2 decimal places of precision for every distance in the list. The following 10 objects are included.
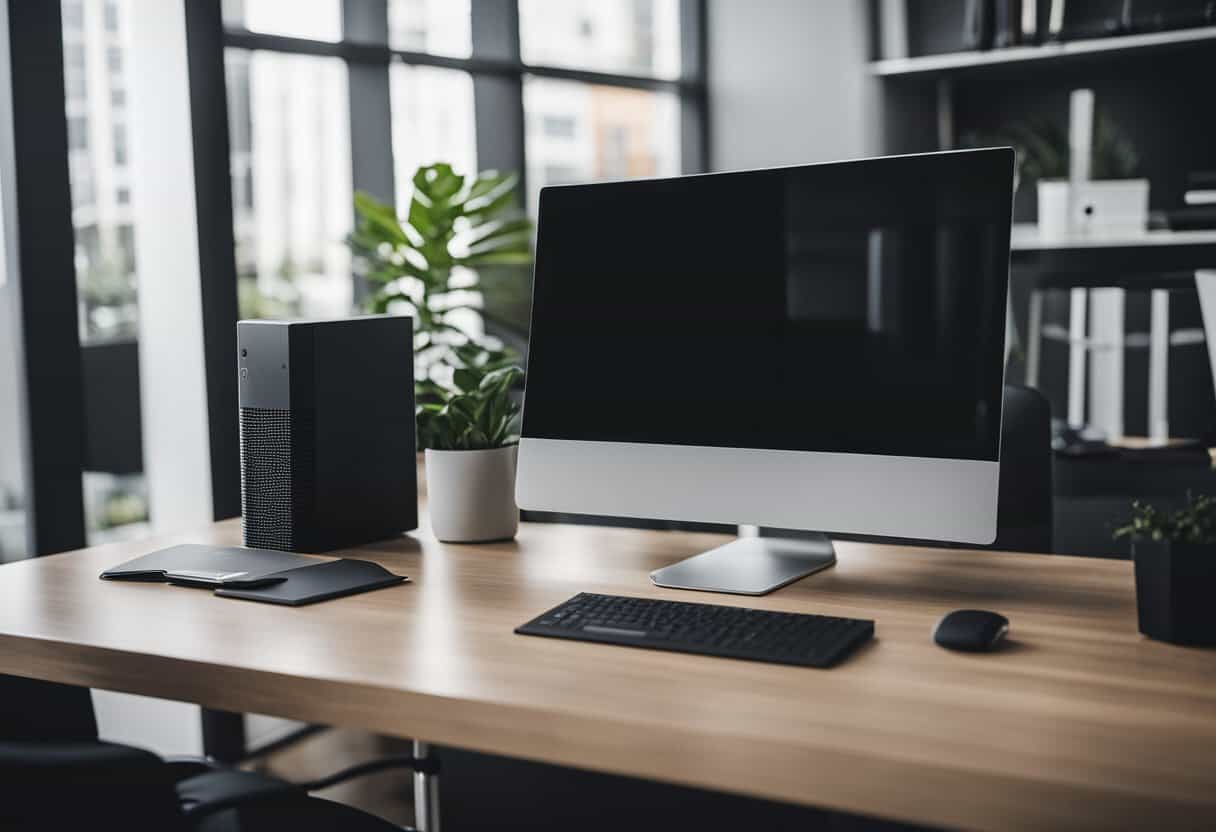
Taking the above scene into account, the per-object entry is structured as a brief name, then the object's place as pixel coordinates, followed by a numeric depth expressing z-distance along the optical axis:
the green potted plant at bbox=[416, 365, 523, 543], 1.79
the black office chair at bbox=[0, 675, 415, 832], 0.98
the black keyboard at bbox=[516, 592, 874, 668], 1.18
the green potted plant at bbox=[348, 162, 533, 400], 3.11
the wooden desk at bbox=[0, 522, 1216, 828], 0.90
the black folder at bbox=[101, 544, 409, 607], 1.48
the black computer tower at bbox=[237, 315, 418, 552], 1.76
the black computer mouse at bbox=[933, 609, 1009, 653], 1.19
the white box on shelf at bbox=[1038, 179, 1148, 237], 4.05
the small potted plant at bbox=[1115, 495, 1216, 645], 1.17
